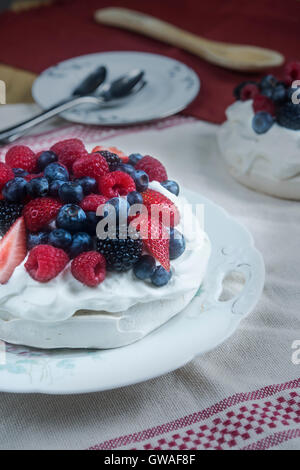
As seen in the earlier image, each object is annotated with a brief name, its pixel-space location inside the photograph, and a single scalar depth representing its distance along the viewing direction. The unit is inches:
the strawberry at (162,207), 19.5
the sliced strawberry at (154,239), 18.7
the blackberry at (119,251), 18.2
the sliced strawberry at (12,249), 18.5
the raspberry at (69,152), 20.6
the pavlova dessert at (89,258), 18.2
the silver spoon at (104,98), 26.9
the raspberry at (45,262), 18.1
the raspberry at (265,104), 24.5
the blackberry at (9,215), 19.3
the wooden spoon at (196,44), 30.7
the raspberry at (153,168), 20.8
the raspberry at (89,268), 18.0
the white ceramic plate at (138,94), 28.2
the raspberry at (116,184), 19.5
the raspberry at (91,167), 19.7
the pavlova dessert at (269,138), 24.0
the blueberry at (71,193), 19.1
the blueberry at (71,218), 18.6
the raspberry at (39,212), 18.8
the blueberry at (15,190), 19.2
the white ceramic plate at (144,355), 17.6
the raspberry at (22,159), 20.7
